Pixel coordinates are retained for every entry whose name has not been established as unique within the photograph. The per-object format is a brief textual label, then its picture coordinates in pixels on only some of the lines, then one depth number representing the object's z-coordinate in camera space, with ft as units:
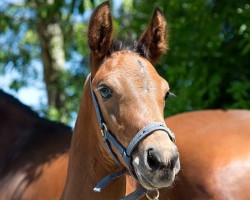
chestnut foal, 10.14
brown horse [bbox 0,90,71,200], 15.74
